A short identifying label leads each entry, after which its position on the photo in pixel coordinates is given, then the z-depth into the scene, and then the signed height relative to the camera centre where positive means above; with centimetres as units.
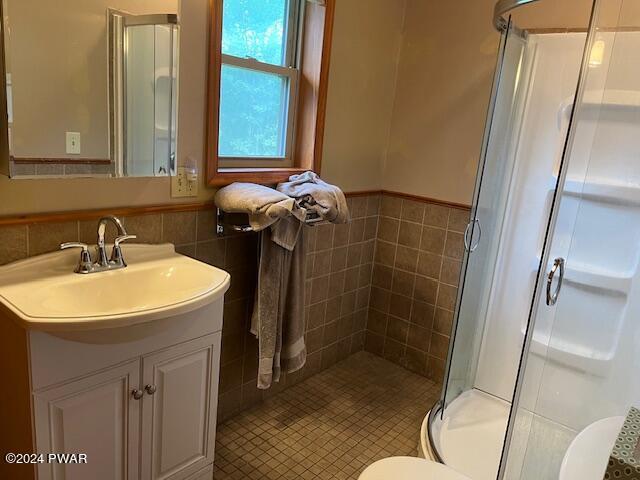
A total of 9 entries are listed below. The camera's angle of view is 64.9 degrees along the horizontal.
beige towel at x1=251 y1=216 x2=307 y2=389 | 206 -74
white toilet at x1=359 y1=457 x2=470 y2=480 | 153 -101
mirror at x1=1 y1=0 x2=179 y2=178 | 142 +7
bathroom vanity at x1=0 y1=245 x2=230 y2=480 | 128 -71
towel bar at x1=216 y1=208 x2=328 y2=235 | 203 -40
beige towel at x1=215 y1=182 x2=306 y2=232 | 184 -29
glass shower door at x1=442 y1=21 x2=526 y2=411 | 222 -32
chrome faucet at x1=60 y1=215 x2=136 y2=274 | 157 -45
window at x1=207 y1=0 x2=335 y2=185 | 207 +15
